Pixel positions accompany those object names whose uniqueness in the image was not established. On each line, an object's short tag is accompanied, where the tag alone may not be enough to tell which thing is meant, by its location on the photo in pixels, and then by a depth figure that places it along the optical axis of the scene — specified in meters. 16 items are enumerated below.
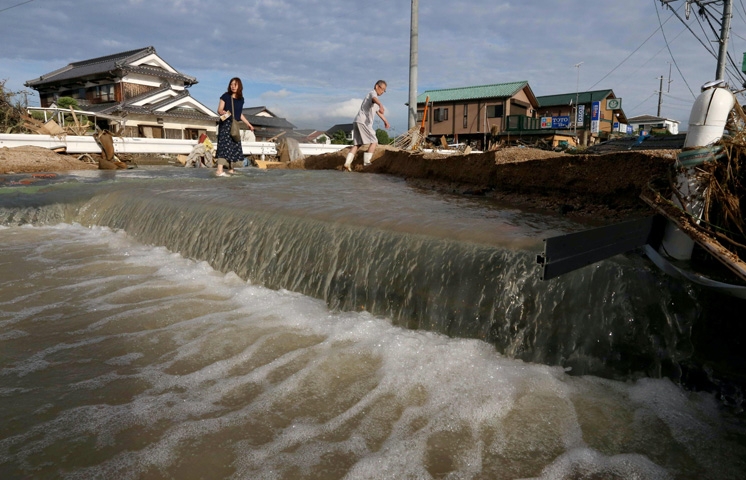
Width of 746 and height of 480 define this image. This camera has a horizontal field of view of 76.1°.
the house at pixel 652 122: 49.33
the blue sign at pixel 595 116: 28.76
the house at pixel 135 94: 28.11
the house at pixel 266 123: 38.00
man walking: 8.99
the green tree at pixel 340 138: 40.81
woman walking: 8.24
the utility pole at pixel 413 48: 11.62
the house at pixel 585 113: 30.12
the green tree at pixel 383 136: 46.22
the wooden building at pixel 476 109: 34.72
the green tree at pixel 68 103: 26.77
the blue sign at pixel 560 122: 29.14
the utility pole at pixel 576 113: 31.72
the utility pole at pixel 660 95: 53.16
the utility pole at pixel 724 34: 13.77
